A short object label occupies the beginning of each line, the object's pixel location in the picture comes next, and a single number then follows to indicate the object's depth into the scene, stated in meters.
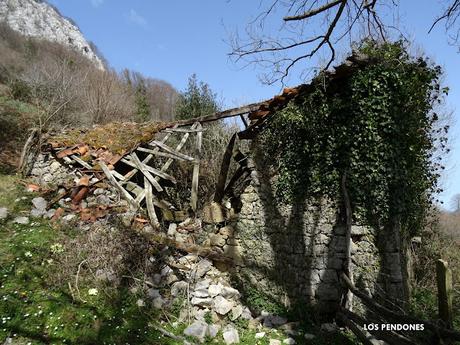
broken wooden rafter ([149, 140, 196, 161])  8.40
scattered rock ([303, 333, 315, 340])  4.69
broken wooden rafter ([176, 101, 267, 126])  6.53
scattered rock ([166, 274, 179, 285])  5.55
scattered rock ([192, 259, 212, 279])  5.72
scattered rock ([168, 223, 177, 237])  7.14
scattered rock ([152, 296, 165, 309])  5.05
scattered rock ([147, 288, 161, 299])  5.23
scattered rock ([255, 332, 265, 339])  4.69
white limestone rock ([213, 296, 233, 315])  5.14
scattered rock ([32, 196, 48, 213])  7.43
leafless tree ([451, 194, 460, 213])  39.50
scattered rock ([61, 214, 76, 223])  7.03
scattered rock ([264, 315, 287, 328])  5.13
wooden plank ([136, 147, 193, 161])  8.52
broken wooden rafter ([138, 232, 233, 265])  6.21
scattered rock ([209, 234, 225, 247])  6.57
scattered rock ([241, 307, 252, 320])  5.23
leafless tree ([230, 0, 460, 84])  4.17
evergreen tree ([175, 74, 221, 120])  15.95
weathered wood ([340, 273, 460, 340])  2.95
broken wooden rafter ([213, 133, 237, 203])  7.12
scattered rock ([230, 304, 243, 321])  5.12
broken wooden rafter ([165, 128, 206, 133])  8.47
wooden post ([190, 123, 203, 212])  7.87
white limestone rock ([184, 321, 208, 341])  4.52
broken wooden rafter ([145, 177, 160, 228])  7.15
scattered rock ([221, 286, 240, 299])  5.48
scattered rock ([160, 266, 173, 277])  5.67
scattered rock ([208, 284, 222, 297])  5.41
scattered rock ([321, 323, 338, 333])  4.84
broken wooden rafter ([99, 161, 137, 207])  7.49
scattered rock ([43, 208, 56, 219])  7.24
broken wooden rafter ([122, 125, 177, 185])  7.99
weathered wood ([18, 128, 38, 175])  9.59
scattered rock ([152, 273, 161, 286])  5.53
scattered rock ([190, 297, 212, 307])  5.18
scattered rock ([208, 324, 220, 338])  4.62
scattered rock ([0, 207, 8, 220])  6.93
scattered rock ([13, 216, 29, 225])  6.85
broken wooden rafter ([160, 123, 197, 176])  8.56
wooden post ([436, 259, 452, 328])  3.52
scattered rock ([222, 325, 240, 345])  4.51
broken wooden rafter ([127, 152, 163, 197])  7.89
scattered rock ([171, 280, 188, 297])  5.34
